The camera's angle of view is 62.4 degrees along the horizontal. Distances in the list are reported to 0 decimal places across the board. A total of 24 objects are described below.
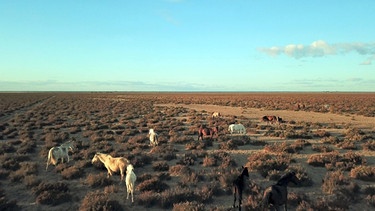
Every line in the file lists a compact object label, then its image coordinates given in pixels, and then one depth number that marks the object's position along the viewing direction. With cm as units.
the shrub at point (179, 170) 1160
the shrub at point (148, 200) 863
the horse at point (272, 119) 2814
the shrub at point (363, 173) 1062
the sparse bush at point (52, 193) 885
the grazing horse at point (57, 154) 1290
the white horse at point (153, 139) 1762
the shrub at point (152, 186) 985
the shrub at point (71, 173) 1128
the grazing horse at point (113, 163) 1039
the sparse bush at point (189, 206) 777
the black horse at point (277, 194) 711
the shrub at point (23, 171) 1110
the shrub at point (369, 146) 1616
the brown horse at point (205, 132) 1938
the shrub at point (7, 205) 828
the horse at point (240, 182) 791
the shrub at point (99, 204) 805
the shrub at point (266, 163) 1182
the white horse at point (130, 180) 866
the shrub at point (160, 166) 1239
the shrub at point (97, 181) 1036
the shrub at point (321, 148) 1567
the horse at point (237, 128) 2205
